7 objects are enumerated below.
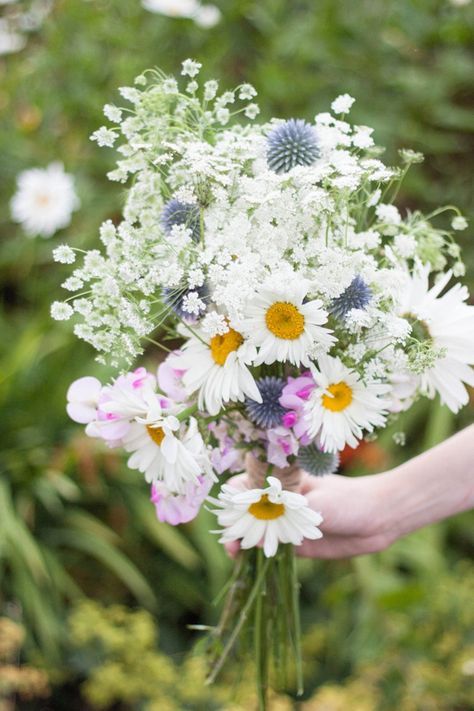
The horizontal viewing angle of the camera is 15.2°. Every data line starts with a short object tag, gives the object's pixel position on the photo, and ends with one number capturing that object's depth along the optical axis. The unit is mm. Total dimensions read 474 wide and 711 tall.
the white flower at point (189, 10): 2690
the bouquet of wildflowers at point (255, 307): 1241
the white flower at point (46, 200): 2733
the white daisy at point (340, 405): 1272
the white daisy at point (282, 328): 1234
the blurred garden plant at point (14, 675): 1975
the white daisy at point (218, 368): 1251
